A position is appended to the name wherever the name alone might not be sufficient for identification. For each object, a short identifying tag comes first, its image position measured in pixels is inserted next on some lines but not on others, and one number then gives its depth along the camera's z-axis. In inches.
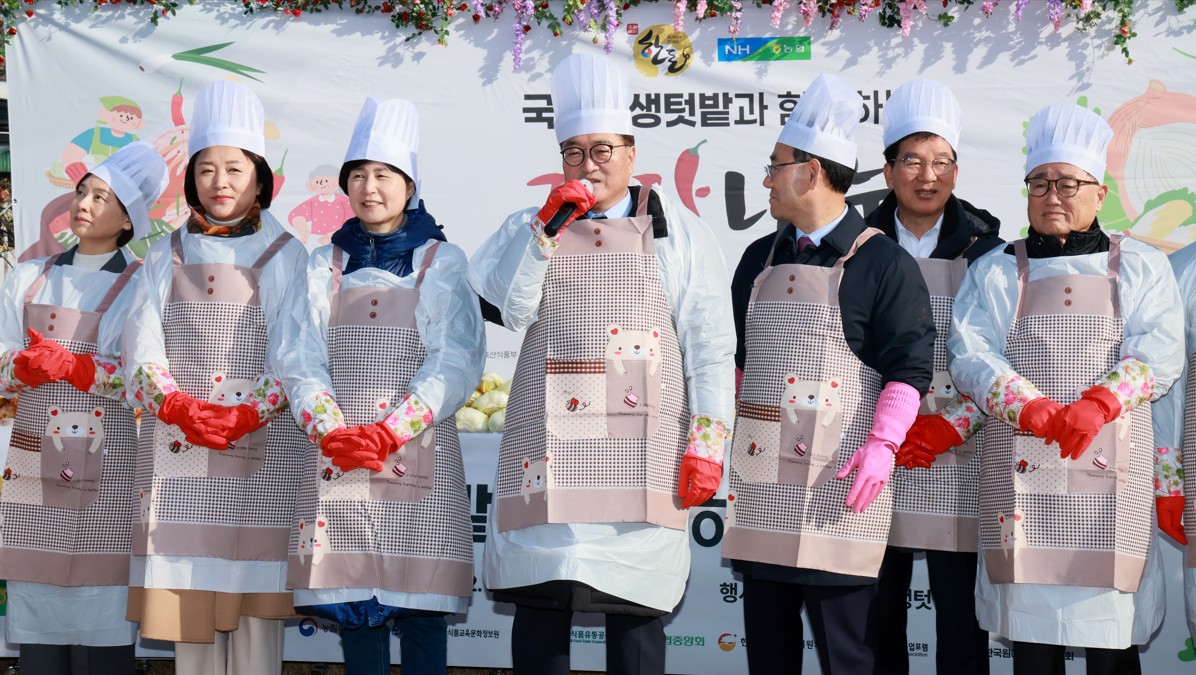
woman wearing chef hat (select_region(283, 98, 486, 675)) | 126.5
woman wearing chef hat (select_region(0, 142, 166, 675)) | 152.1
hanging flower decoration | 201.2
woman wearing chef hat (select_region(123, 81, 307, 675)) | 137.3
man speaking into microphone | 116.2
